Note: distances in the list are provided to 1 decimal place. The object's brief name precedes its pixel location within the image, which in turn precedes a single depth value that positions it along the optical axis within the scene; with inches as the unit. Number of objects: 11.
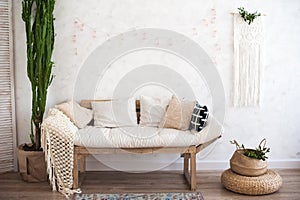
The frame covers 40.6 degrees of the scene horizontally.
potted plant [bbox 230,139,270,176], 146.0
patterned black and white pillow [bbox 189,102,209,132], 153.5
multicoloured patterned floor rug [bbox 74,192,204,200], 142.3
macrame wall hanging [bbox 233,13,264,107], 173.2
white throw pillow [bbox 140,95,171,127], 167.9
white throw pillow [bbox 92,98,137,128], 167.6
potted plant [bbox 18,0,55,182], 158.7
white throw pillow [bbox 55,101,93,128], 162.9
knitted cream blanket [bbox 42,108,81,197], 146.0
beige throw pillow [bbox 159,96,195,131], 160.2
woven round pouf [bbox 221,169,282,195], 144.6
